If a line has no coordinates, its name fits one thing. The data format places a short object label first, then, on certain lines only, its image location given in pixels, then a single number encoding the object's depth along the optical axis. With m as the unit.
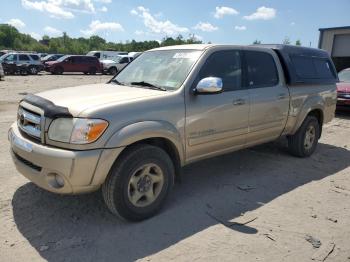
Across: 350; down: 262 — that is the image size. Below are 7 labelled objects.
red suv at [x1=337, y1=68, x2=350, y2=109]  11.45
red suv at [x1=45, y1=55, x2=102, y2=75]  30.39
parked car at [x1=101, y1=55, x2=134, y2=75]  33.41
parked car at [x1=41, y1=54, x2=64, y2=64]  33.87
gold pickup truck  3.46
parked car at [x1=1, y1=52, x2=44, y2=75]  27.12
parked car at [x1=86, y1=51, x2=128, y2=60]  36.72
